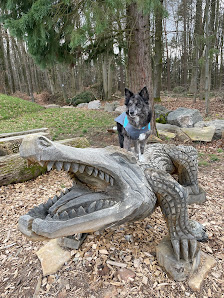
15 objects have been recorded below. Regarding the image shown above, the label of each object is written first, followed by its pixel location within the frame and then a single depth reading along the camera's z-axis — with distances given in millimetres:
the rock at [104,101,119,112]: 13555
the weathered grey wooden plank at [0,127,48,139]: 5729
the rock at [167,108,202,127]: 8203
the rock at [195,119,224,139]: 7168
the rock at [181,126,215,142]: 6881
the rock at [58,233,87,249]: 2475
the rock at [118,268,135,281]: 2123
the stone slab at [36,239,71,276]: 2268
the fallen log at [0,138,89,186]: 4223
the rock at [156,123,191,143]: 7099
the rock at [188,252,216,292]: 2043
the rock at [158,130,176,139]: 7316
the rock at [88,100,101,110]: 15125
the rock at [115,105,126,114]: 12652
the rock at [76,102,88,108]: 16453
